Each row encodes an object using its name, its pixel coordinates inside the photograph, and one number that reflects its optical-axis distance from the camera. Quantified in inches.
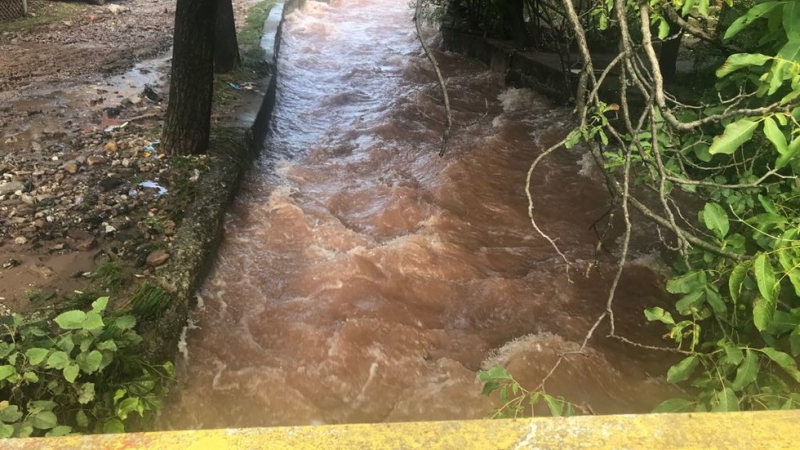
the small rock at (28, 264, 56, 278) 144.6
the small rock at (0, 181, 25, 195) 176.7
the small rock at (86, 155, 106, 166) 200.6
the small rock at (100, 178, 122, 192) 187.2
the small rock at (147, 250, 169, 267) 155.6
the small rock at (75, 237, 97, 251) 157.5
